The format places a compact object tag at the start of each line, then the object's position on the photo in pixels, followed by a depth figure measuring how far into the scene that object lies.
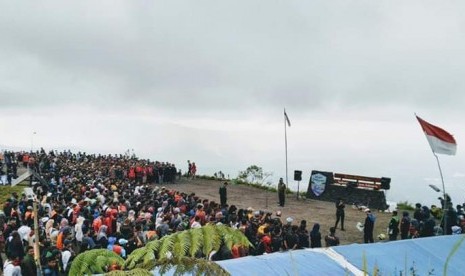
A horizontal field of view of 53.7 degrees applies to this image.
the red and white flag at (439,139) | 17.02
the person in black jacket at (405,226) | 16.91
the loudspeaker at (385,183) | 25.45
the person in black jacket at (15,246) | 12.41
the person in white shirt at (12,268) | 10.08
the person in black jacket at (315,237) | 14.10
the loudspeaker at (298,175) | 29.49
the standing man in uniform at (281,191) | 26.23
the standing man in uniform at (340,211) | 19.47
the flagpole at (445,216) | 15.75
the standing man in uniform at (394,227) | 16.88
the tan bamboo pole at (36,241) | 4.90
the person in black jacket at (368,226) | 16.83
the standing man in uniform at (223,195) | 24.75
